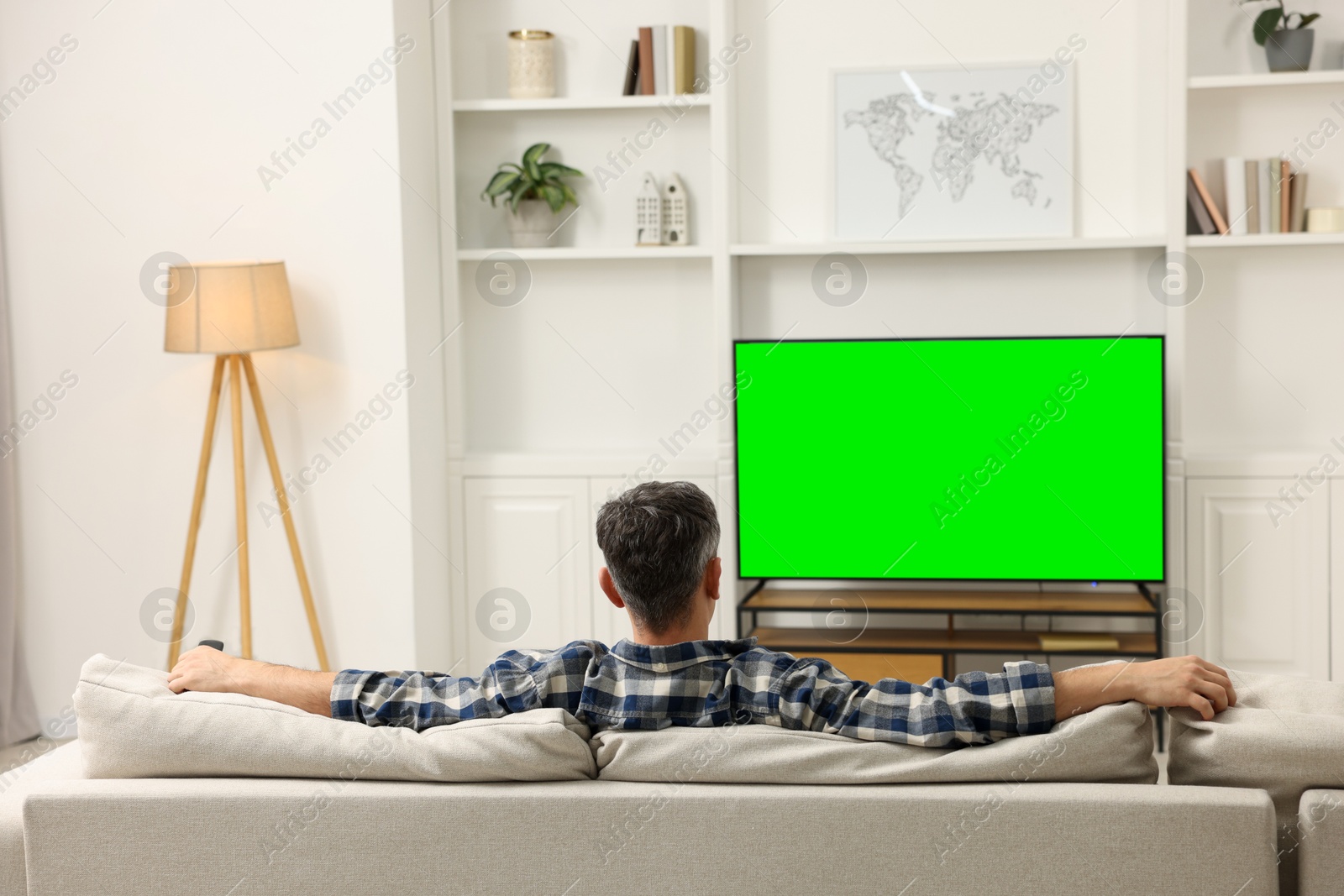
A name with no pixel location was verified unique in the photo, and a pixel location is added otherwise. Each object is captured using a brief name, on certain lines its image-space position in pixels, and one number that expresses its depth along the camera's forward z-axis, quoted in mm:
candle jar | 3855
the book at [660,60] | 3811
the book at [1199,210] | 3596
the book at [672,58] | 3805
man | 1412
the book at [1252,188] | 3598
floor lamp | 3367
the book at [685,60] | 3797
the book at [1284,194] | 3590
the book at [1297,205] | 3598
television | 3482
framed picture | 3734
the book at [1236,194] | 3592
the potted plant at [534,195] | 3910
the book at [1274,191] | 3590
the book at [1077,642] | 3482
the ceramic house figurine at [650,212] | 3883
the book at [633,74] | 3854
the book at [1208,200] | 3578
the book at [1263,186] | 3592
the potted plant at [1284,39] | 3566
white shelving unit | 3684
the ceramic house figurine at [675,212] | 3895
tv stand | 3521
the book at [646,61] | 3807
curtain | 3719
